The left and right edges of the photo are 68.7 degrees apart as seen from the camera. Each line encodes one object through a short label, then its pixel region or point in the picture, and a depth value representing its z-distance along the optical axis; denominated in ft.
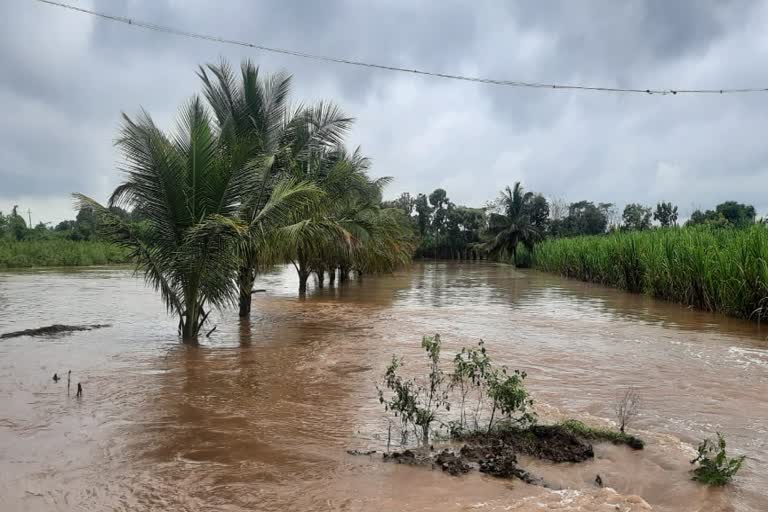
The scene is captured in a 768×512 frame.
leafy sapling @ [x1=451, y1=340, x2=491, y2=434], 16.60
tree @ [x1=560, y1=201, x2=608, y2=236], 178.81
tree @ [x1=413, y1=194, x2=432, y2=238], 212.84
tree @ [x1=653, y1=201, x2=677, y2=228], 173.68
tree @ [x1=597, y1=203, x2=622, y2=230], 205.36
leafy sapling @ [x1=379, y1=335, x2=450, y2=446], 15.81
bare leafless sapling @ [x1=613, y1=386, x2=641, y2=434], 17.52
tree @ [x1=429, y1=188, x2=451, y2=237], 211.00
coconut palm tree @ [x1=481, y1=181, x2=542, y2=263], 153.48
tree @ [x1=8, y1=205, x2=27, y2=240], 160.06
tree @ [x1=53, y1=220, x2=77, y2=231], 215.12
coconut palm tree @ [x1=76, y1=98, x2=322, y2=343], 29.27
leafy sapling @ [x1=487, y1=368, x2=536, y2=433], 15.70
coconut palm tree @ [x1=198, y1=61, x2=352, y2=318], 39.88
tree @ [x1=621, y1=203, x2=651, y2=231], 178.60
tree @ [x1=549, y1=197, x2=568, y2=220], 216.49
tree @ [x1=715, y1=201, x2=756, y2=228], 130.21
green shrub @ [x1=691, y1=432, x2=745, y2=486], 12.87
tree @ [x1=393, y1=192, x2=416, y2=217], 214.77
